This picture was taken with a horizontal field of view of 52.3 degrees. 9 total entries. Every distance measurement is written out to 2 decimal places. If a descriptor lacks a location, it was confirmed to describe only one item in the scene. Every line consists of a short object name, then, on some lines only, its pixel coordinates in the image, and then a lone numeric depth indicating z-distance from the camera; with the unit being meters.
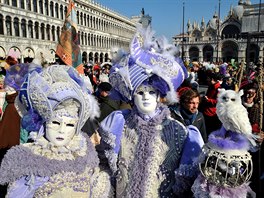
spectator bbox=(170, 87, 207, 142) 3.26
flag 5.01
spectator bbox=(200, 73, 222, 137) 4.10
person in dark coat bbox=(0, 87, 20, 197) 3.50
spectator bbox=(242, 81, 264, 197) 2.79
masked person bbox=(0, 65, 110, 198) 1.69
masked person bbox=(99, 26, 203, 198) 2.01
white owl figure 1.47
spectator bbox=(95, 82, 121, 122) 4.25
